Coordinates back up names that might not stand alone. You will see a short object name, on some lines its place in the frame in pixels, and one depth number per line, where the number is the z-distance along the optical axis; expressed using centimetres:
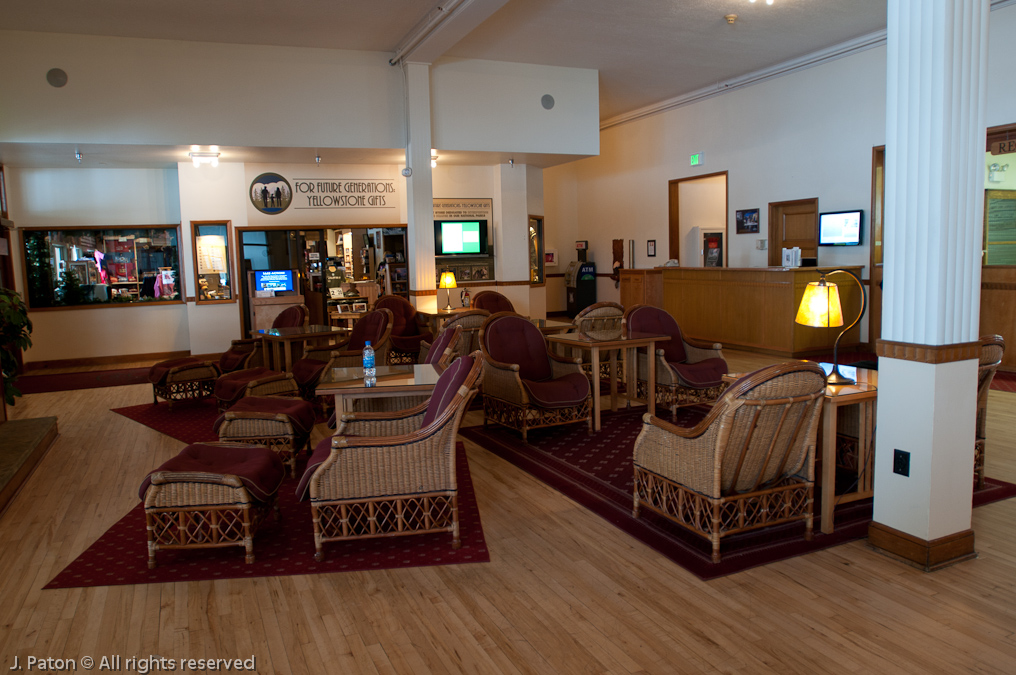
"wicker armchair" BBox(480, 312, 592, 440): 561
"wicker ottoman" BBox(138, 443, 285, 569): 351
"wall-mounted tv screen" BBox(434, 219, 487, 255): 1117
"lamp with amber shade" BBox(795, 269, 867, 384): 401
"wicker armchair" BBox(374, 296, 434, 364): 880
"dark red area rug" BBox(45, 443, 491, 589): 345
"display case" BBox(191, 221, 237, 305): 1053
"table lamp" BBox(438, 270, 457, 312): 945
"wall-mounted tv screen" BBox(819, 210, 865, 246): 938
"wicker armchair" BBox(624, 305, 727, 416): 614
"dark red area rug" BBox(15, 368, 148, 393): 889
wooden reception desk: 925
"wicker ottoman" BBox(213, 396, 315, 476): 483
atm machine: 1490
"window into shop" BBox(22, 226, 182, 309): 1048
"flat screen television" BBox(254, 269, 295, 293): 1089
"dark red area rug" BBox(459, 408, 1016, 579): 350
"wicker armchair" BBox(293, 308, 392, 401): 696
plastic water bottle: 449
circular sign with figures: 1063
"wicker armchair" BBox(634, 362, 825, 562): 325
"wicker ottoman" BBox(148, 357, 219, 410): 729
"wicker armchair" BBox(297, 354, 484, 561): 355
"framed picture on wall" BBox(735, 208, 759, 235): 1105
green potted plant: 649
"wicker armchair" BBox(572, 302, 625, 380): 638
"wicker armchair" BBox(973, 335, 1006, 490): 395
